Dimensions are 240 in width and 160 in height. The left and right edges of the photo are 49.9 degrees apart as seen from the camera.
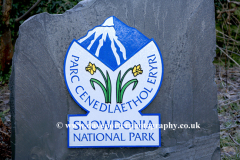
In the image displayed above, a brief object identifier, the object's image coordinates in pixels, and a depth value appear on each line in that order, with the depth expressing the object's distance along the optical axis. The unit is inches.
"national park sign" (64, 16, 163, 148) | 85.7
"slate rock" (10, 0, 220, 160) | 85.8
